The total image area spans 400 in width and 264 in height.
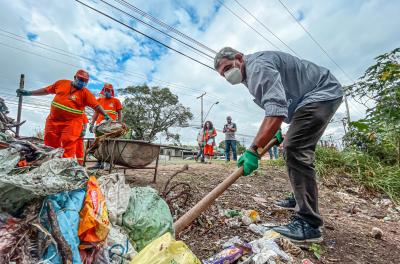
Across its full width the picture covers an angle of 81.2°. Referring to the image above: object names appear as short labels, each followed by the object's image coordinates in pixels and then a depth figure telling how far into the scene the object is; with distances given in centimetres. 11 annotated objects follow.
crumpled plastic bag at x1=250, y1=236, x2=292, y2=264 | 137
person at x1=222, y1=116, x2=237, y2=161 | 923
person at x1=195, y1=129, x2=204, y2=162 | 978
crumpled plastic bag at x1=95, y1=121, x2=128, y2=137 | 361
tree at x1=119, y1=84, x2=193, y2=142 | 2706
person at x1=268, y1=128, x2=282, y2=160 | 1104
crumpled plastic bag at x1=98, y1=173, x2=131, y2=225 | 152
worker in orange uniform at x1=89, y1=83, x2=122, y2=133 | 525
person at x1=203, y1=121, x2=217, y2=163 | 966
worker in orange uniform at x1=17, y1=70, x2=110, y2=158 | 358
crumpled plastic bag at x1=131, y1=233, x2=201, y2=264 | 99
